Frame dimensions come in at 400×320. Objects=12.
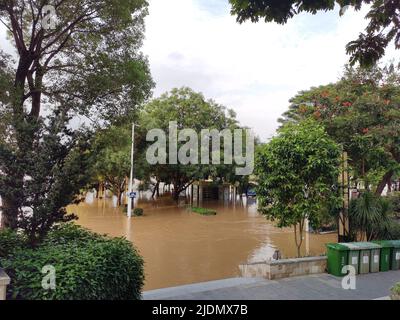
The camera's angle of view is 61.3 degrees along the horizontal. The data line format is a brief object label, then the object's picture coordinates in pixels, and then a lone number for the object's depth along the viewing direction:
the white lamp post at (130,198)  19.63
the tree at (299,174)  8.02
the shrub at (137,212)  21.05
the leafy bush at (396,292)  4.52
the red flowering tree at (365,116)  11.73
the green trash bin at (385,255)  7.94
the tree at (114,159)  6.22
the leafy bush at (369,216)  9.35
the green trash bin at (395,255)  8.10
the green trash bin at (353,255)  7.44
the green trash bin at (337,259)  7.34
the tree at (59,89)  5.26
